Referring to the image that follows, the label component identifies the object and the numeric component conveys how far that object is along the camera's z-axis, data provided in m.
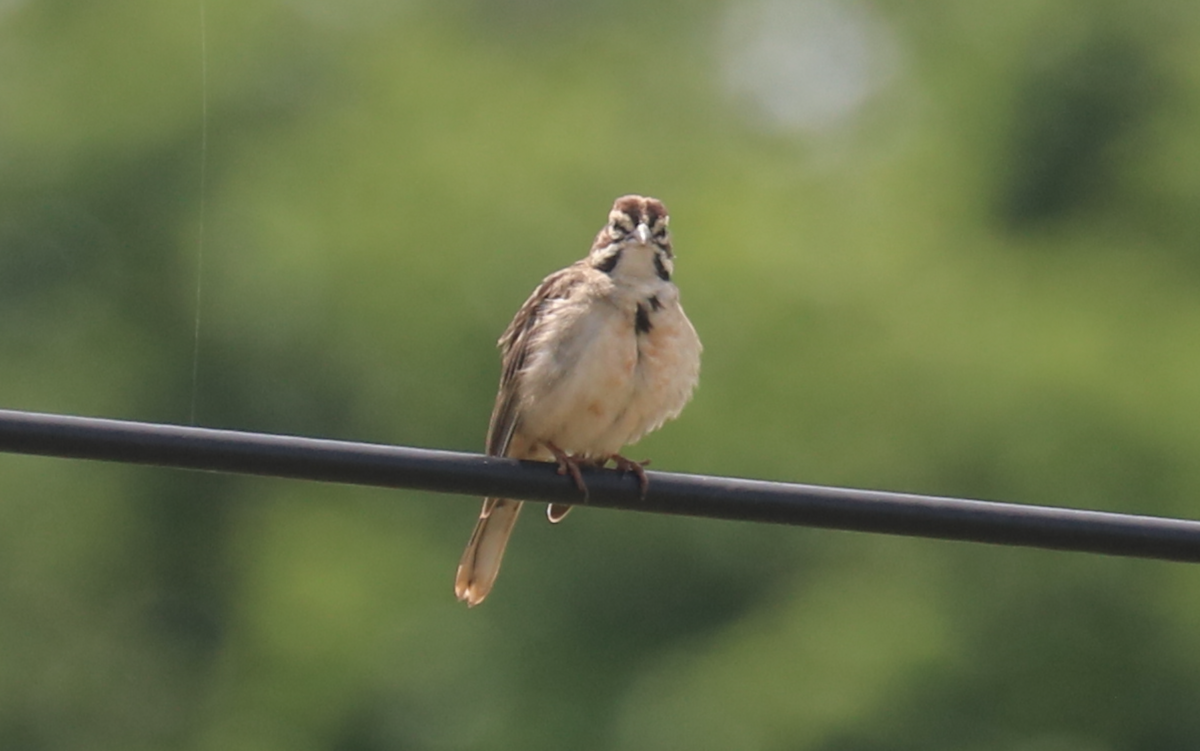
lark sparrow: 15.64
